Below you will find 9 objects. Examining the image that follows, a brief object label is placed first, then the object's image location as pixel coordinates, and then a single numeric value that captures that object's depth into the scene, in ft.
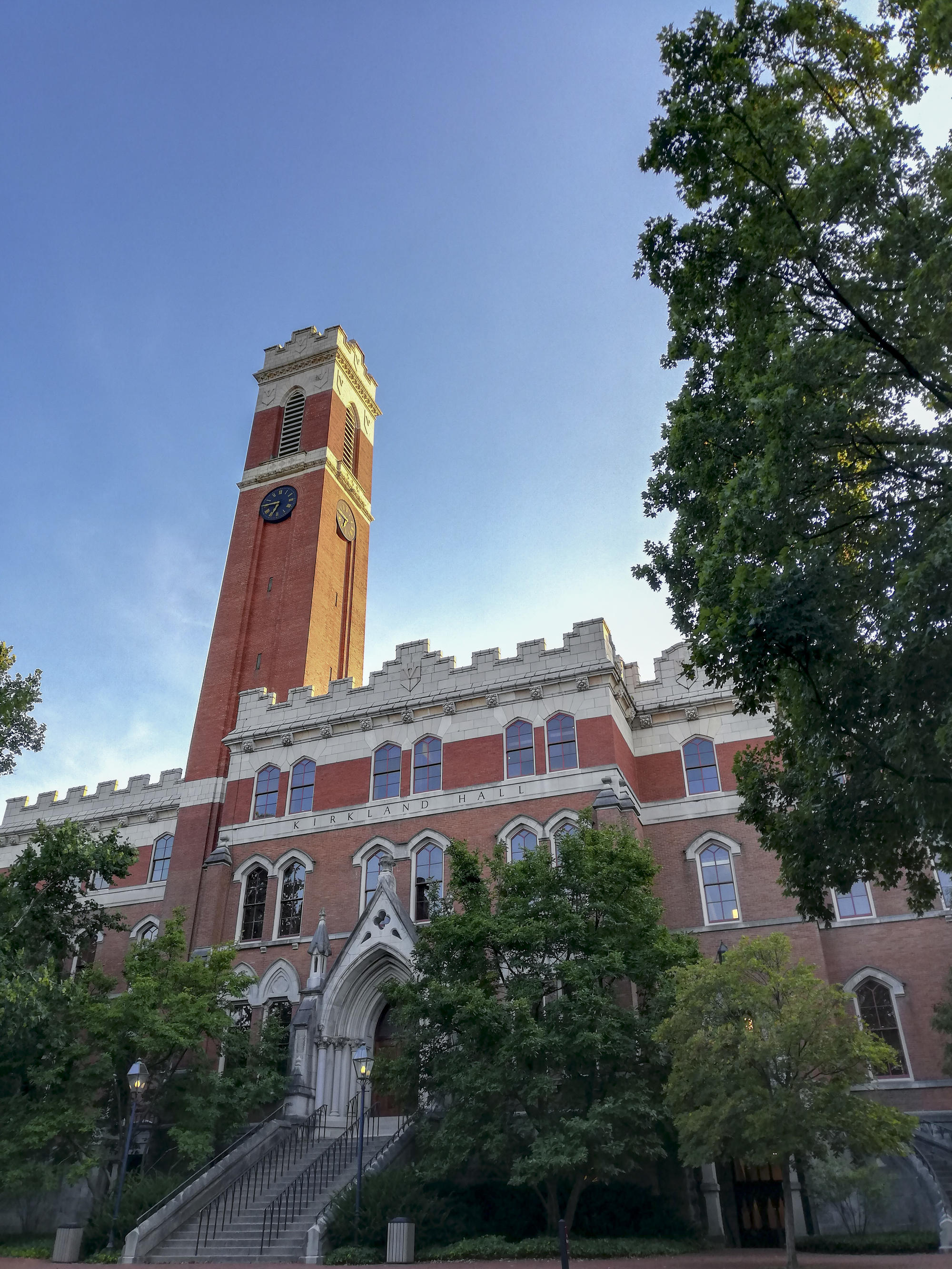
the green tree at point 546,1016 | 58.95
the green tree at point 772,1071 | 49.88
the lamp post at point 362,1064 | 63.77
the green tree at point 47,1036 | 68.13
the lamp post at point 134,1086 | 64.54
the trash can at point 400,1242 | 55.21
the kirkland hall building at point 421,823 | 79.97
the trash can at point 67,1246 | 63.26
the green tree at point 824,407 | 37.09
